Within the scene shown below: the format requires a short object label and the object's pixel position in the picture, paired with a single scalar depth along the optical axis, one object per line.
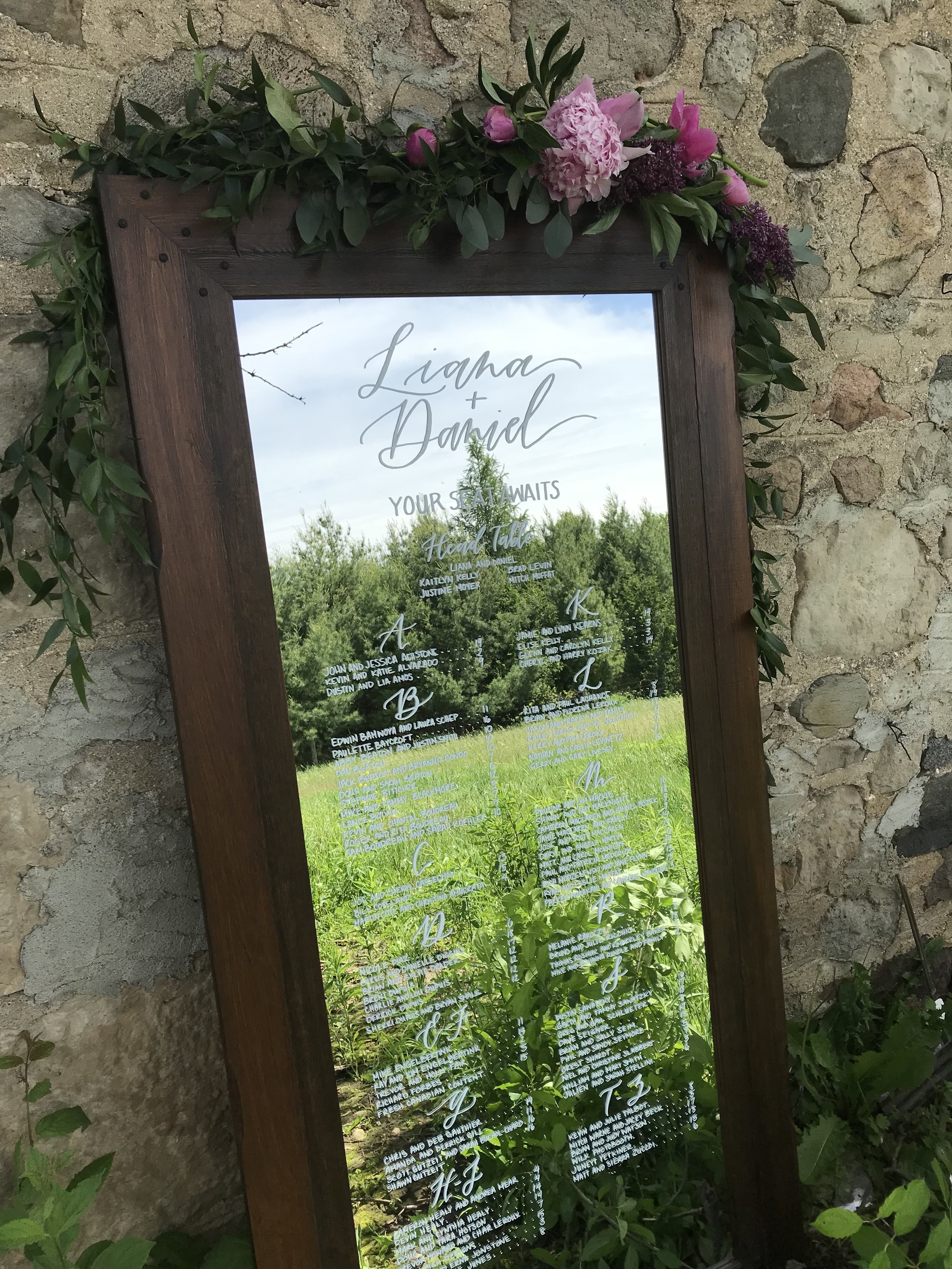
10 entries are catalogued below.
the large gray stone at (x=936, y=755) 2.42
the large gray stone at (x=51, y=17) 1.34
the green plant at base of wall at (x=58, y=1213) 1.31
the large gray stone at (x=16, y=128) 1.35
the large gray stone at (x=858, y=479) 2.20
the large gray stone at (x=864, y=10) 2.02
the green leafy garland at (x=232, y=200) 1.32
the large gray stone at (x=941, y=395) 2.29
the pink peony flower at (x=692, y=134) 1.62
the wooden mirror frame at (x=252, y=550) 1.35
